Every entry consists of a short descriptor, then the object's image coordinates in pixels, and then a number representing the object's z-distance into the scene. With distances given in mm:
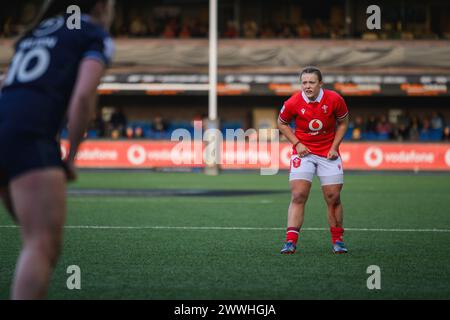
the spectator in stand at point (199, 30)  38562
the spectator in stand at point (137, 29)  39000
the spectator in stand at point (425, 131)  36812
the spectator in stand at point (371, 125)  37062
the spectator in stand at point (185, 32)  38438
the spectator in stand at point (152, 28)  39250
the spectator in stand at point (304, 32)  38594
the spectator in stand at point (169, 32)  38822
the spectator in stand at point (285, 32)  38562
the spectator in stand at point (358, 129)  36469
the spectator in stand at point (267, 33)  38812
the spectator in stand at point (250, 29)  38938
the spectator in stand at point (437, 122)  37219
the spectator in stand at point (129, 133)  34719
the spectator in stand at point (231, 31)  38612
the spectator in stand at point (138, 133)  34566
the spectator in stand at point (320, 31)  38906
